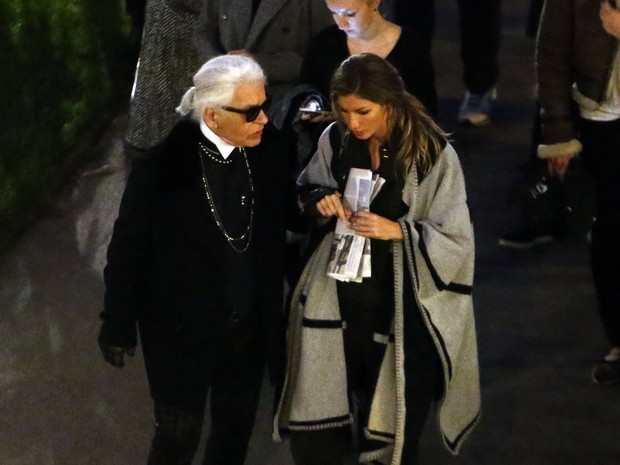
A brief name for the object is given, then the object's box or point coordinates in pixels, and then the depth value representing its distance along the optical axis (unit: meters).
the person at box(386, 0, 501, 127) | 14.31
